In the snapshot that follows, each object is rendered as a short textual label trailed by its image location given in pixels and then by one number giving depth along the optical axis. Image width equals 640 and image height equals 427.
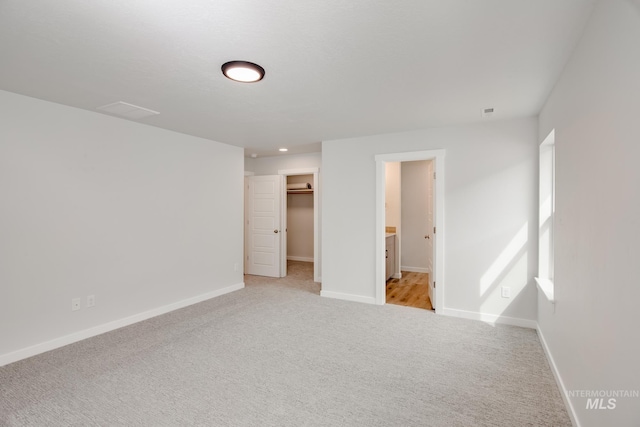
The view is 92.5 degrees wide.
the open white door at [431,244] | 4.20
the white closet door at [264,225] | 6.19
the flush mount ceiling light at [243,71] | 2.22
